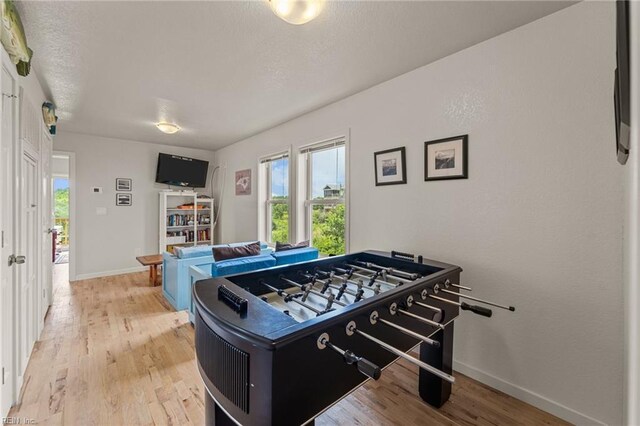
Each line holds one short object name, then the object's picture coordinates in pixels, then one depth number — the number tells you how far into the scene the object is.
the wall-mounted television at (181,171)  5.06
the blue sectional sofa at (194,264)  2.40
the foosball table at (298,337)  0.87
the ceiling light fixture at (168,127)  3.54
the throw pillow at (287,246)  3.08
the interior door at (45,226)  2.71
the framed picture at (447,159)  2.05
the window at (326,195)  3.17
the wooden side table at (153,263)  3.89
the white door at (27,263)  1.89
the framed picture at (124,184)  4.82
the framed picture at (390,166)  2.42
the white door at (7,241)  1.56
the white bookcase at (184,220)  5.07
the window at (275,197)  3.98
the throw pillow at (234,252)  2.79
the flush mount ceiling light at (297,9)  1.37
